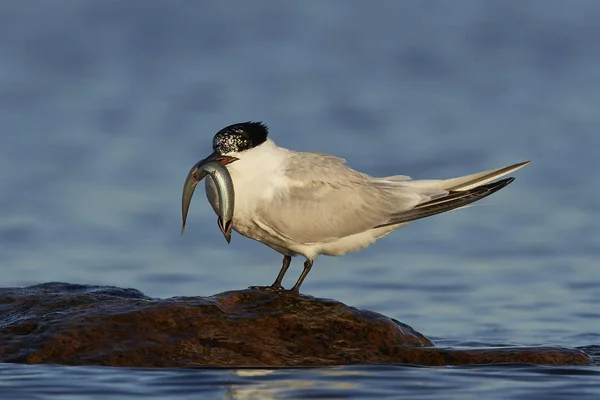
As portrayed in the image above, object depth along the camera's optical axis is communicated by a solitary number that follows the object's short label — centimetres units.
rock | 1272
